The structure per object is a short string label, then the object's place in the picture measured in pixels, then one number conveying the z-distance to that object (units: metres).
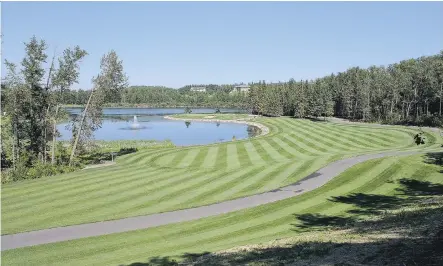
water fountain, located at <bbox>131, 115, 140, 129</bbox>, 122.28
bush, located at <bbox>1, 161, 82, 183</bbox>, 39.25
